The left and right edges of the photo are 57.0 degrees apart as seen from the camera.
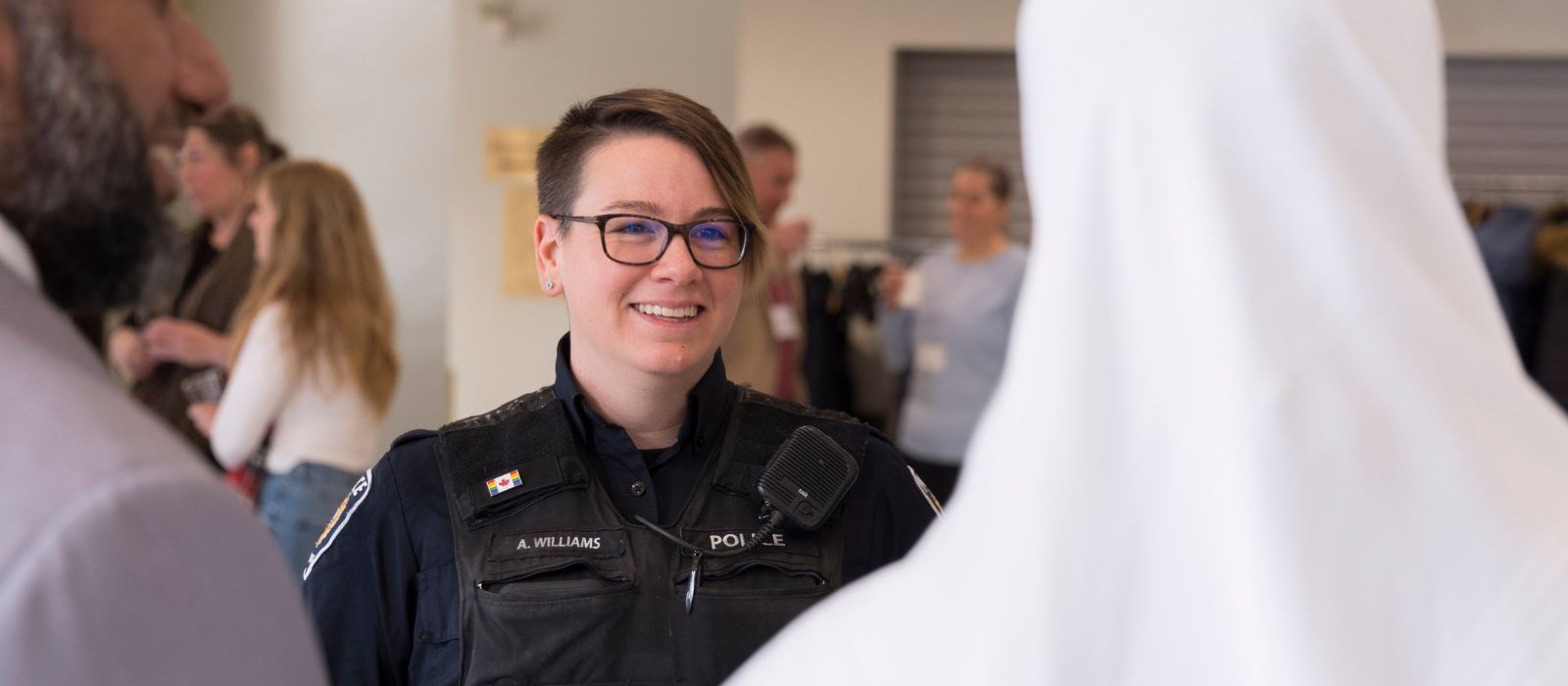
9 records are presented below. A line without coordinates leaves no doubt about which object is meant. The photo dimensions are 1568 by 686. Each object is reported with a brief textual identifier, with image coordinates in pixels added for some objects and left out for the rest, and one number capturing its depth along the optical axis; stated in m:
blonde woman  3.09
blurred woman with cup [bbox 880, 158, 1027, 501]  4.43
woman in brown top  3.54
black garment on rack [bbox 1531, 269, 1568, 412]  5.54
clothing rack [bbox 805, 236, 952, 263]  6.77
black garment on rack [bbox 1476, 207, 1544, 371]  5.67
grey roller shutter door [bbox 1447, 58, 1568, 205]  7.55
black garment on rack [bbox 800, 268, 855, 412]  6.13
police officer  1.57
